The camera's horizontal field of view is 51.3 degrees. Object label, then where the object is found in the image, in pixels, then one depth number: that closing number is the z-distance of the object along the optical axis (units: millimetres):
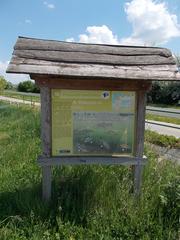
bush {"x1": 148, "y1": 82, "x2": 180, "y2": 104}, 20873
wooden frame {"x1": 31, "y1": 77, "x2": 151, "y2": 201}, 2496
